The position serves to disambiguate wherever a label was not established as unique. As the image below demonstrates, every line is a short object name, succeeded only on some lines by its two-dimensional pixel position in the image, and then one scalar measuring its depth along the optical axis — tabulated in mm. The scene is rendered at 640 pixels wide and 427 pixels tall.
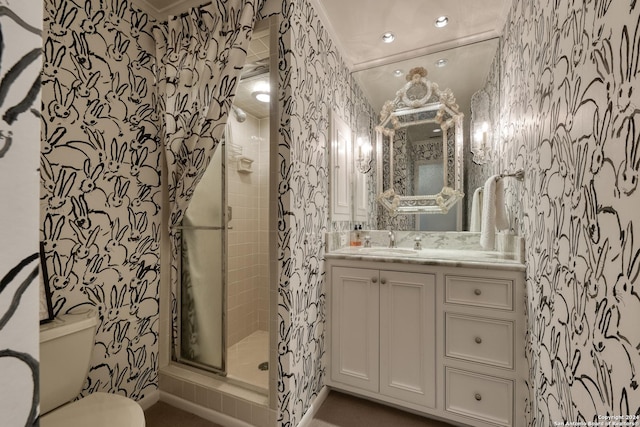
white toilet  1022
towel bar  1352
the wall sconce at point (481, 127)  2008
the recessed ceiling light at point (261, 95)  2340
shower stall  1733
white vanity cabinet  1367
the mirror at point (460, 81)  1940
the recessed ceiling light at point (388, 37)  1870
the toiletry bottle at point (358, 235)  2229
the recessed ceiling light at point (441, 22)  1726
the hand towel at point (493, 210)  1549
